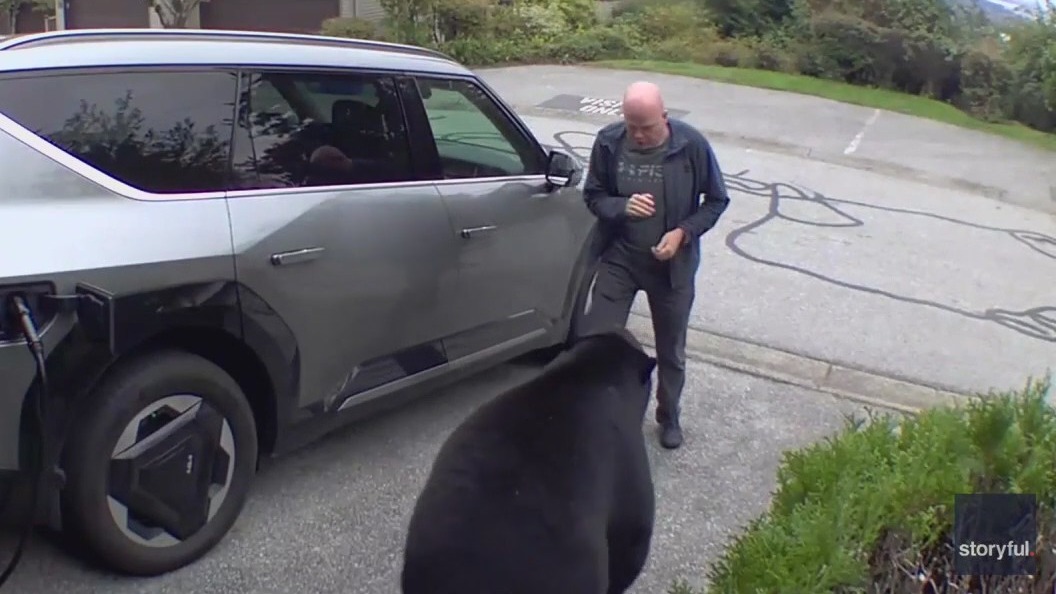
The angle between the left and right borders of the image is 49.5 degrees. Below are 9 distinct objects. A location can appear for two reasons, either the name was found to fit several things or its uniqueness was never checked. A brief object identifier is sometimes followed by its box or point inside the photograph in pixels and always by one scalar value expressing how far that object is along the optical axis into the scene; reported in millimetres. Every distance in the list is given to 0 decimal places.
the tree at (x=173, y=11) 20781
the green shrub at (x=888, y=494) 2701
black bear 2625
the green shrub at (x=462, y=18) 20859
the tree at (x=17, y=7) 25000
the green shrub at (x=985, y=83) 19406
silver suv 3533
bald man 4977
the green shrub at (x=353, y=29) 20500
